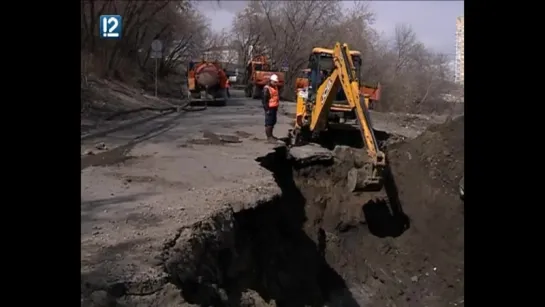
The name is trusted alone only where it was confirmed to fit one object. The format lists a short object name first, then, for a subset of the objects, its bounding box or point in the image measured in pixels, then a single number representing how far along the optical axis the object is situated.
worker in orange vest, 12.47
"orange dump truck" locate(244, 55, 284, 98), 31.40
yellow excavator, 9.74
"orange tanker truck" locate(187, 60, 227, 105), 24.44
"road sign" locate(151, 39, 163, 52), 22.38
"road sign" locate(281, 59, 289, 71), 39.53
